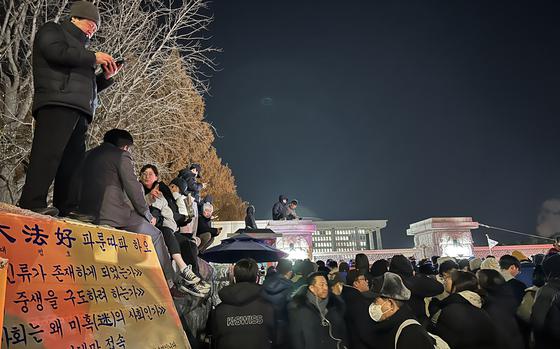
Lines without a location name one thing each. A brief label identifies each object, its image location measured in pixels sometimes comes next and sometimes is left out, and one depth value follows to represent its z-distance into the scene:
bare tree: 10.74
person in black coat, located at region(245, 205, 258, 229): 15.70
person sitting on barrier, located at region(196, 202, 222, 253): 7.49
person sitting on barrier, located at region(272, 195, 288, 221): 19.72
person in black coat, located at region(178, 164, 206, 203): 7.01
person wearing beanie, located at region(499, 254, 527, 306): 5.00
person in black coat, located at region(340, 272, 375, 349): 4.59
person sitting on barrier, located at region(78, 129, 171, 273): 3.45
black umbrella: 9.45
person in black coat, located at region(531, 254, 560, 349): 4.26
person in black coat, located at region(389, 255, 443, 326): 5.27
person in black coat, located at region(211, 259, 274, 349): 3.96
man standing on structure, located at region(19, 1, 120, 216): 3.12
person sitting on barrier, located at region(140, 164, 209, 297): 4.26
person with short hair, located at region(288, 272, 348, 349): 4.52
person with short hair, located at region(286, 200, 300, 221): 19.89
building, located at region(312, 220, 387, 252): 33.50
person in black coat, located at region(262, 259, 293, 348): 4.65
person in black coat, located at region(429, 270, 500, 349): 3.74
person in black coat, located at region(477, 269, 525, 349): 4.31
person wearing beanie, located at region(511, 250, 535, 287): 8.25
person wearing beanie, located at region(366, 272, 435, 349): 3.18
